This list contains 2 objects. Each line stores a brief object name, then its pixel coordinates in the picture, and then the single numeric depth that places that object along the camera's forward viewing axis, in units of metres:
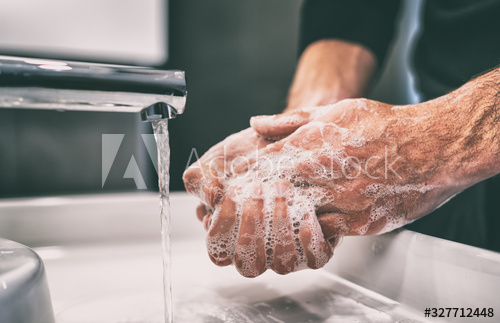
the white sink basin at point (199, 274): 0.38
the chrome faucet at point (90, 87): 0.29
